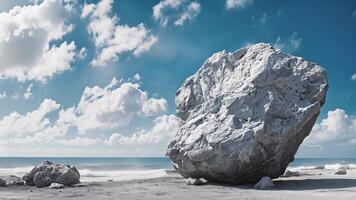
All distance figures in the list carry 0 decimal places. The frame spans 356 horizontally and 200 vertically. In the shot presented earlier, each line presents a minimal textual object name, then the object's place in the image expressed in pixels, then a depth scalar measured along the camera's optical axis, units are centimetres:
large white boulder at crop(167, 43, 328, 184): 2116
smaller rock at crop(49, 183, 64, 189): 2142
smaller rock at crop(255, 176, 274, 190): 2028
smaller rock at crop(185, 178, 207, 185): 2218
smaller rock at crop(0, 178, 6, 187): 2236
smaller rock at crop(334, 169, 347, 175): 2895
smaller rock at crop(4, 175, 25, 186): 2265
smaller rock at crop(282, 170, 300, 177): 2865
